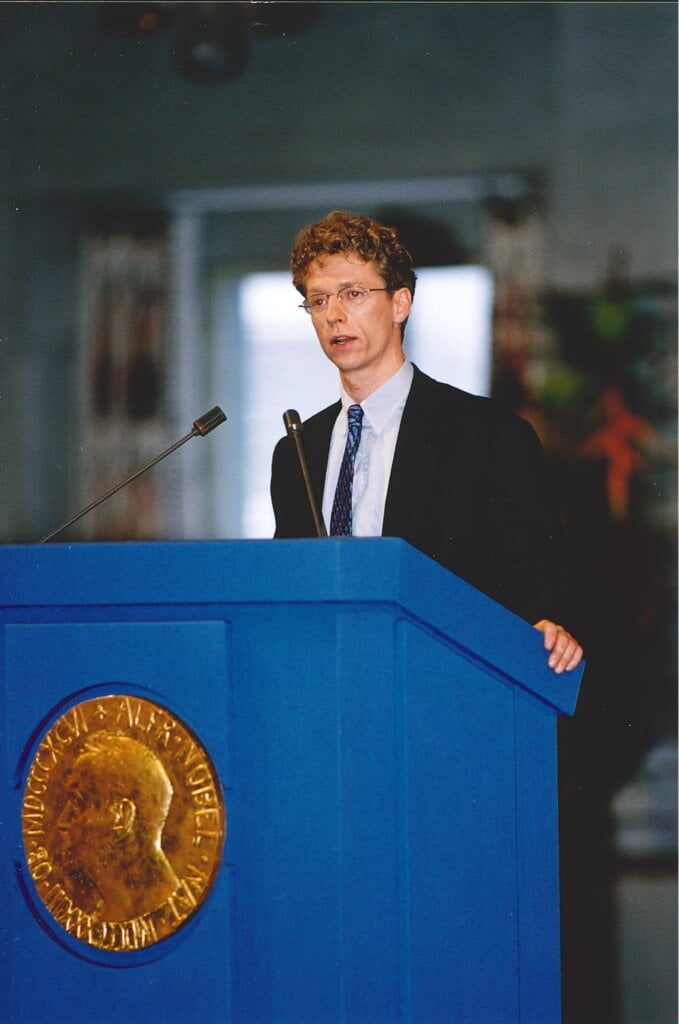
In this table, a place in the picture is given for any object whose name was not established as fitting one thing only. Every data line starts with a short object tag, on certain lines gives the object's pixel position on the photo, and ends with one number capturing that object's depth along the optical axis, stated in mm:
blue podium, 6489
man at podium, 7219
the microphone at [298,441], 6886
